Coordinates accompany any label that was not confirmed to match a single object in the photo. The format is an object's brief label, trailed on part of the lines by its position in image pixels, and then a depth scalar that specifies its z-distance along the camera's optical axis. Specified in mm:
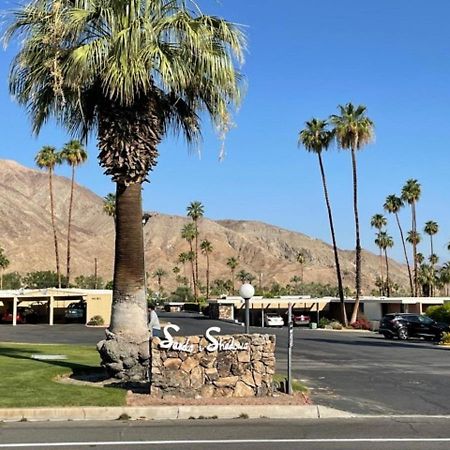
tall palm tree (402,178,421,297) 75250
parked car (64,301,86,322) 57969
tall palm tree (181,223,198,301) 109375
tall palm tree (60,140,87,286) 67812
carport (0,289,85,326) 53603
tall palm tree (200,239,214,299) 112062
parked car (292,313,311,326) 64319
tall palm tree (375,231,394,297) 100250
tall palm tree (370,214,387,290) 96062
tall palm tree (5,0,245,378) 14633
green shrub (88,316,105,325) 53406
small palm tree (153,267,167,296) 146375
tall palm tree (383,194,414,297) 82688
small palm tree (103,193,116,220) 83750
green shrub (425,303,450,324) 44125
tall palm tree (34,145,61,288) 68375
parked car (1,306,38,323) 57619
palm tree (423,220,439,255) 98562
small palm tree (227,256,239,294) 125350
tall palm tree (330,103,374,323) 49500
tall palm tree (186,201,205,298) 102500
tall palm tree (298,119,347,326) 53094
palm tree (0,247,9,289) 94475
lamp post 13883
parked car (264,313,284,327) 58959
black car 37562
